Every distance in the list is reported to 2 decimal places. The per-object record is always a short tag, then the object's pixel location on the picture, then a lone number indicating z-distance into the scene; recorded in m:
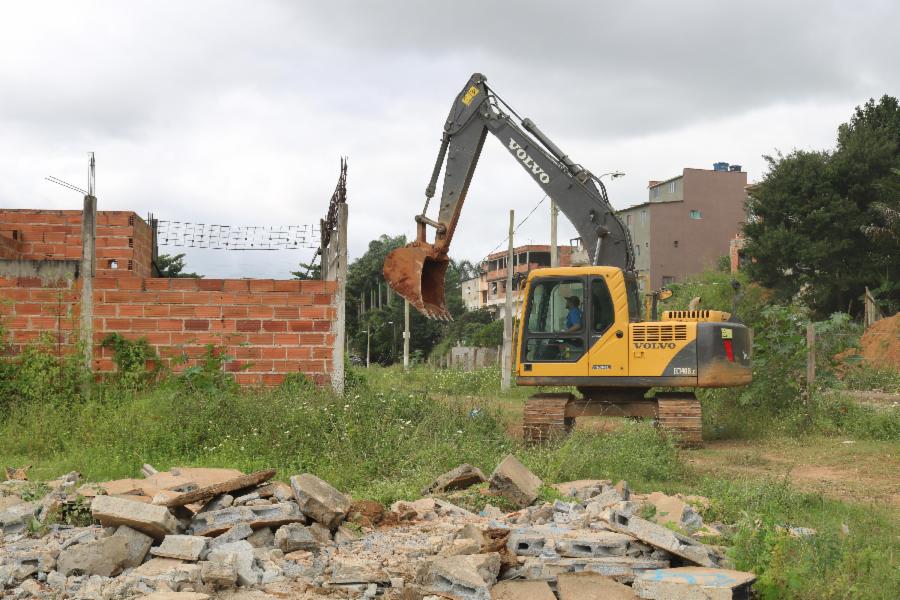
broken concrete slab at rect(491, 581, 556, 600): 4.78
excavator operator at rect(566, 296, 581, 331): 11.35
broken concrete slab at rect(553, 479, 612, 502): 6.87
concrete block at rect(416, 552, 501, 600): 4.64
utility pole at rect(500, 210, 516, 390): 19.81
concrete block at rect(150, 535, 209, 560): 5.12
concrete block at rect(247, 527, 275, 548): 5.52
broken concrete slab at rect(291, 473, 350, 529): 5.76
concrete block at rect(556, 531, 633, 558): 5.21
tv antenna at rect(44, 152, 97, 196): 10.83
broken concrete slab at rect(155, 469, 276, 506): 5.71
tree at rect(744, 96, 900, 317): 32.47
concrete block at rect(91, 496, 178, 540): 5.27
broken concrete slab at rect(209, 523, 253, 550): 5.35
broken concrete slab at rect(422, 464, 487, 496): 7.00
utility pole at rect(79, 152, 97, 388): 10.24
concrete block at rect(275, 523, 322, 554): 5.45
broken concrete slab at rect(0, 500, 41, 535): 5.77
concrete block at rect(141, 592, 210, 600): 4.40
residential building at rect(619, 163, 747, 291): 53.59
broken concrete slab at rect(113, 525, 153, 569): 5.14
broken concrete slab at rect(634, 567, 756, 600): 4.62
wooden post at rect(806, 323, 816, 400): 13.09
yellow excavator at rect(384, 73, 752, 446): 11.13
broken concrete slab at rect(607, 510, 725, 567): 5.17
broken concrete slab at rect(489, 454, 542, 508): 6.61
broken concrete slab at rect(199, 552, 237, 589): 4.71
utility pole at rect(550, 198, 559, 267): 21.23
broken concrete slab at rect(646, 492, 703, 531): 5.98
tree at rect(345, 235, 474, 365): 52.06
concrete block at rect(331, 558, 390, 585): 4.86
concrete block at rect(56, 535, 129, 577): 4.99
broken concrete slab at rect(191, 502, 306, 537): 5.59
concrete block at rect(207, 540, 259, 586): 4.87
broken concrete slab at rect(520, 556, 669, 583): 5.04
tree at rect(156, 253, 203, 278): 21.30
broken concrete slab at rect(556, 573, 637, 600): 4.81
